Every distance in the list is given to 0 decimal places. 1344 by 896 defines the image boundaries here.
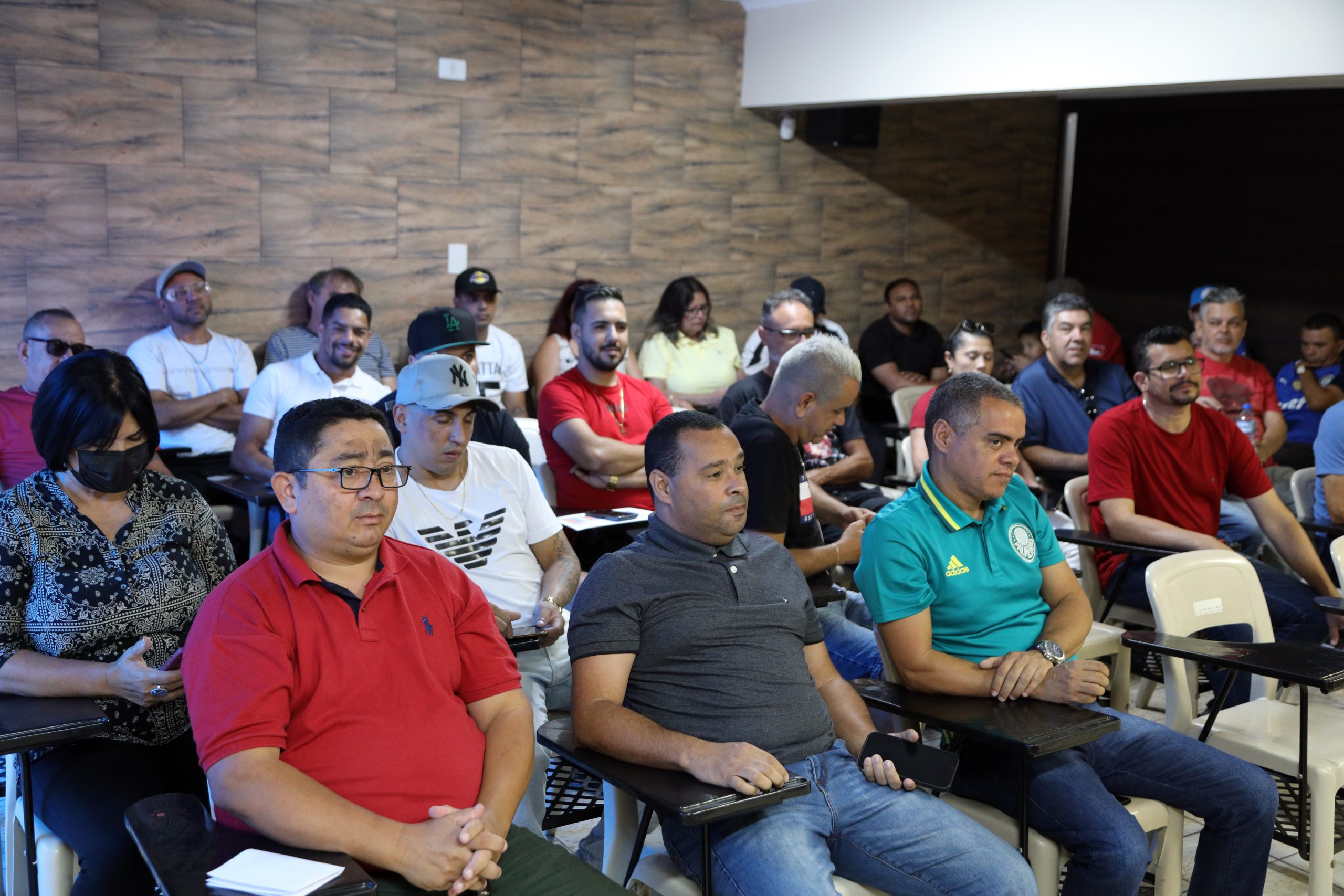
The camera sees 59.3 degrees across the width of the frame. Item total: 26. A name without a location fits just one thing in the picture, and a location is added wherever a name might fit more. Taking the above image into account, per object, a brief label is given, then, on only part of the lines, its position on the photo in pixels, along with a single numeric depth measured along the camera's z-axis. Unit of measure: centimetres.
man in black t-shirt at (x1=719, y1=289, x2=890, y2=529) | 458
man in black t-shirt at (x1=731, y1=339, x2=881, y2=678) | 297
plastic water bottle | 502
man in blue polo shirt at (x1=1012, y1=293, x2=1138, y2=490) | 496
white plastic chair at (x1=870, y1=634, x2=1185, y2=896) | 229
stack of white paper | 155
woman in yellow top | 646
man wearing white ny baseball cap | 284
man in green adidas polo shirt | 230
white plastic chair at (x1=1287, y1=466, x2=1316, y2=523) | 429
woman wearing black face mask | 214
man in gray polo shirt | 202
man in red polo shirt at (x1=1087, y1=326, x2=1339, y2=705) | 375
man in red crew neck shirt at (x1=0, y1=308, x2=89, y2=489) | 382
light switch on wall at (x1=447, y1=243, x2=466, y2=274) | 609
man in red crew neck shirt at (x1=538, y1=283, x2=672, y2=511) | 410
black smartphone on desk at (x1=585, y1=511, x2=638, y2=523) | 361
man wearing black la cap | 411
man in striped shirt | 548
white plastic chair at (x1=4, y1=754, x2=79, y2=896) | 207
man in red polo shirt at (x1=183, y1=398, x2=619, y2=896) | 175
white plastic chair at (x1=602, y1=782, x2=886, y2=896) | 213
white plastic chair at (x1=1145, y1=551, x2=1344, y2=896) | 259
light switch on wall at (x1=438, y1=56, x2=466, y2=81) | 595
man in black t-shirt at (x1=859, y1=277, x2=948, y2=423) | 705
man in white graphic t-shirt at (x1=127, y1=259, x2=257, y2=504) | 494
